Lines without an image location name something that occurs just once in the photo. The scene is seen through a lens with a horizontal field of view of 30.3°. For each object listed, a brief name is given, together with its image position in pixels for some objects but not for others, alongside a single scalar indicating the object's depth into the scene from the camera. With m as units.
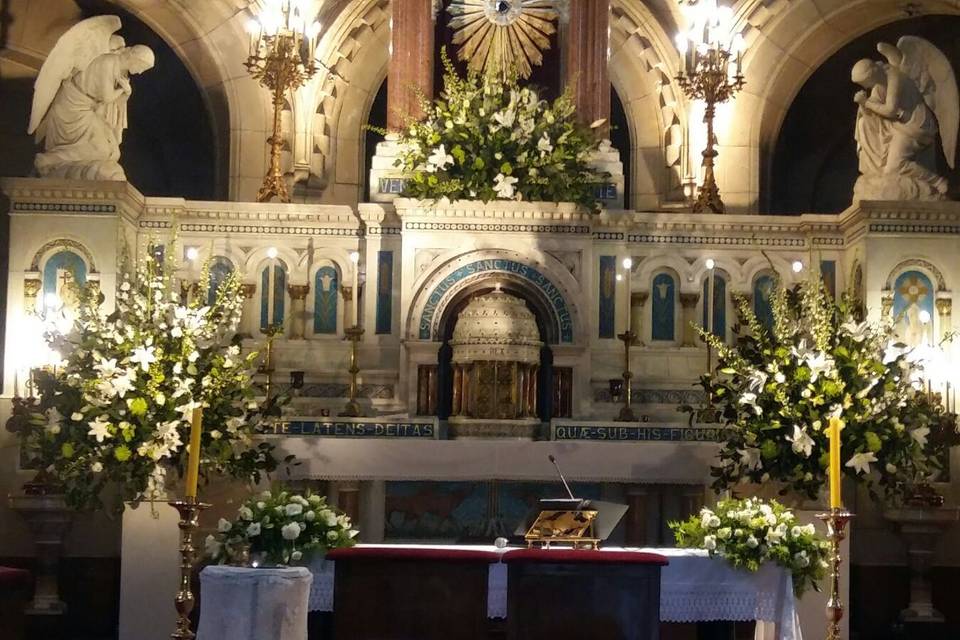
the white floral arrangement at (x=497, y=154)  13.32
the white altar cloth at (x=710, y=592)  9.16
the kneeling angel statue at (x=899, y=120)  13.78
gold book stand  9.30
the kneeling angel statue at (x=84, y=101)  13.73
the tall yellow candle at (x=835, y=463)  8.54
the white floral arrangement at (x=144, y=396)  11.00
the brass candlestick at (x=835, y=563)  8.48
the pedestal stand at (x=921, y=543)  12.86
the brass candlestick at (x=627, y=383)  12.98
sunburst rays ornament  14.91
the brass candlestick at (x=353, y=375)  12.81
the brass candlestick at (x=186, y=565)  8.38
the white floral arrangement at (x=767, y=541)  9.18
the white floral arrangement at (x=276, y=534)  9.04
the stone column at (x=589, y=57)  14.61
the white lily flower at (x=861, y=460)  10.79
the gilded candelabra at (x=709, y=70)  14.80
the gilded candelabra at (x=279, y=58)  14.52
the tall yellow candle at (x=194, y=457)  8.41
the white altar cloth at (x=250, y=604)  8.45
